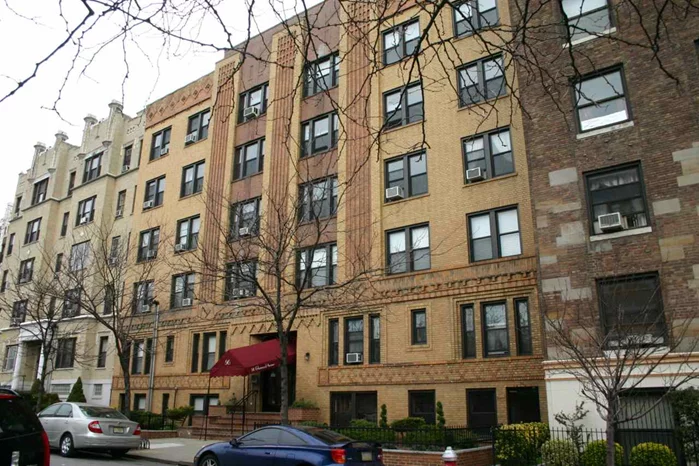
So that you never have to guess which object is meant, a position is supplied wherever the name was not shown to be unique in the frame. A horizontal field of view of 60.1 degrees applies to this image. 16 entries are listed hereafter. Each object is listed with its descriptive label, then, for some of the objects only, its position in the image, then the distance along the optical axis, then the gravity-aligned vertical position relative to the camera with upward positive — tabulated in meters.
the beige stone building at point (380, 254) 20.28 +5.56
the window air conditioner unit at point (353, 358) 23.11 +1.72
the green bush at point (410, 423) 18.81 -0.56
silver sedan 16.70 -0.69
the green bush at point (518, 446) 15.25 -0.99
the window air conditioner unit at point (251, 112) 29.91 +14.02
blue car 11.17 -0.86
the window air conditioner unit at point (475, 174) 21.69 +8.01
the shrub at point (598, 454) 13.59 -1.06
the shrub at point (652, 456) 12.99 -1.04
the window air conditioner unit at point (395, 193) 23.75 +8.04
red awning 23.06 +1.64
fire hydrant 10.13 -0.86
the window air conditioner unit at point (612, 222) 15.83 +4.66
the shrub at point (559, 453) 13.92 -1.07
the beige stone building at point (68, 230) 34.68 +11.13
